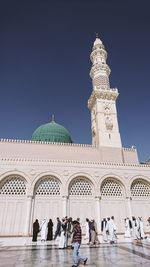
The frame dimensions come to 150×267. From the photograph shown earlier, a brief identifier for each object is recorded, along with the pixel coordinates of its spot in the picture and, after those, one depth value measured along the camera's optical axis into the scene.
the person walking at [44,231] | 8.36
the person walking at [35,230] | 8.13
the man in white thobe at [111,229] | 7.25
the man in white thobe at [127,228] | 9.19
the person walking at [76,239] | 3.32
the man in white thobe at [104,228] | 8.26
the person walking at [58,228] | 7.75
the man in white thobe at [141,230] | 8.47
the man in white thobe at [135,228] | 8.25
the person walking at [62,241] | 5.71
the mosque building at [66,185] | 10.99
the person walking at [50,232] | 8.55
